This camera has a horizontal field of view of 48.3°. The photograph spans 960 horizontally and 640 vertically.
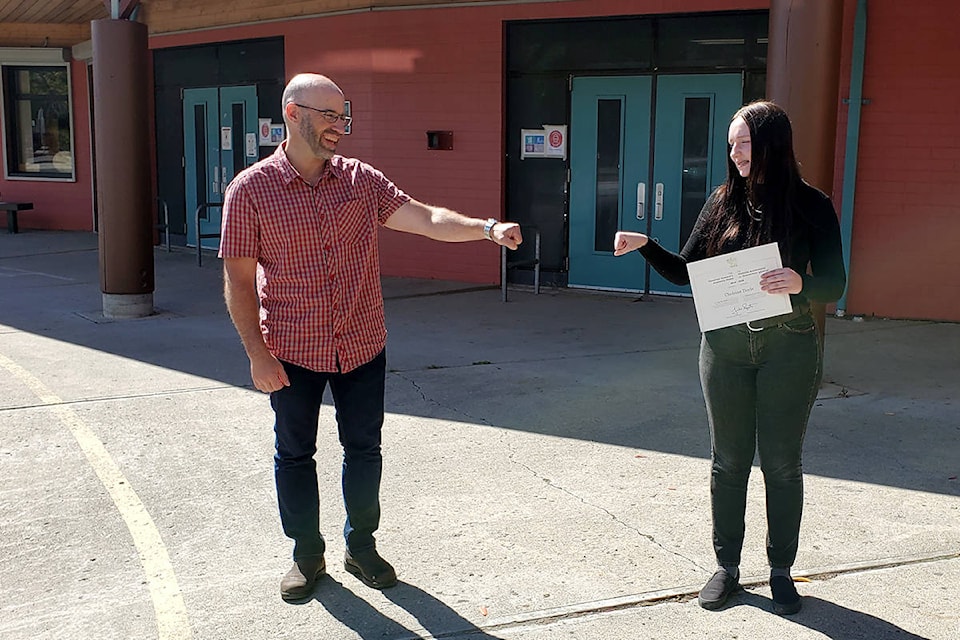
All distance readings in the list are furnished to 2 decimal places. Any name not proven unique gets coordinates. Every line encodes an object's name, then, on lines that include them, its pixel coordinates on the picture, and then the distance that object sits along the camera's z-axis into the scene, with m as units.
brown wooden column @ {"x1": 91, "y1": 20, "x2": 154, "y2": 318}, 9.93
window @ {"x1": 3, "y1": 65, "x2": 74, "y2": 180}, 19.06
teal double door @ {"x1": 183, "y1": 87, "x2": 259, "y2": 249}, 15.02
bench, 18.28
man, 3.95
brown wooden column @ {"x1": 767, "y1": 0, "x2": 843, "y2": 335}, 6.94
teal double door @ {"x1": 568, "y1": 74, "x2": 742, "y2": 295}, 11.33
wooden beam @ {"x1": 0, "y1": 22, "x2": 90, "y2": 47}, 18.47
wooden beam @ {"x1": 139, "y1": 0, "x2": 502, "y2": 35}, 12.91
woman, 3.82
